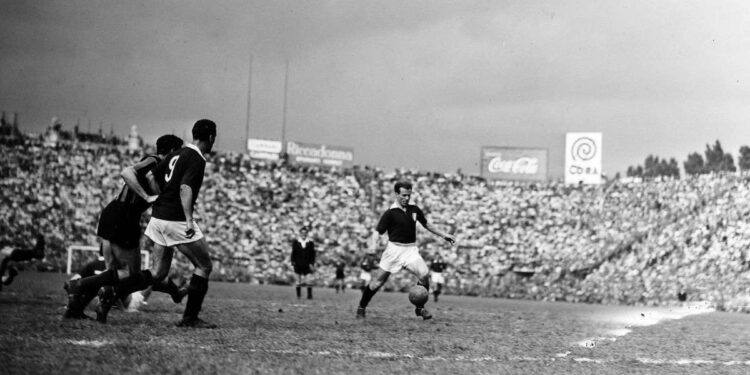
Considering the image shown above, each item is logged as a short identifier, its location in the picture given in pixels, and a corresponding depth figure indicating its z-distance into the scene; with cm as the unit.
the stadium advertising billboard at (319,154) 5538
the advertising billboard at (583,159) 4812
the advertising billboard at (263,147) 5544
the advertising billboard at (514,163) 5162
